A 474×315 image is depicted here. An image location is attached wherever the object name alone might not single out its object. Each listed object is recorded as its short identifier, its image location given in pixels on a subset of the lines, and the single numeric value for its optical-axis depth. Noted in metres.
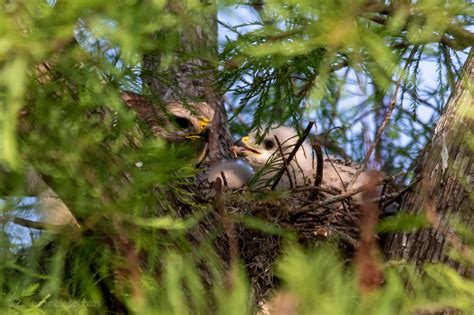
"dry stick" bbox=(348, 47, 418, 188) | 6.43
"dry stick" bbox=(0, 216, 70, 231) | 6.62
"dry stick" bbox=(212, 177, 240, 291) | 7.45
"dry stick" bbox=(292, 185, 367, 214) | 8.87
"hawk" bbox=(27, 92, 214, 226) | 7.02
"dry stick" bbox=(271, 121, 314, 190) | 8.73
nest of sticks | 8.76
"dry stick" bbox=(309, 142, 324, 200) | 8.85
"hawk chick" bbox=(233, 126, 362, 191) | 9.92
